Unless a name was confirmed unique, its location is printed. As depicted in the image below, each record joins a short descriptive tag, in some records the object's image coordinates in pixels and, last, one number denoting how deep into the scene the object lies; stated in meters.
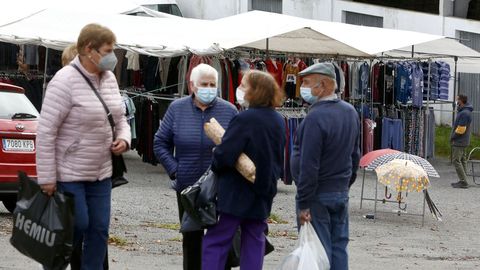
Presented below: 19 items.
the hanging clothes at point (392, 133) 23.67
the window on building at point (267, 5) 33.28
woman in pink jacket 7.30
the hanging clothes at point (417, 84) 23.98
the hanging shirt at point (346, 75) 23.50
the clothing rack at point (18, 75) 20.84
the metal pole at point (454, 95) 25.59
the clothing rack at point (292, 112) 19.38
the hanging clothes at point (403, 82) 24.16
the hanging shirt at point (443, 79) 25.15
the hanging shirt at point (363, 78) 23.59
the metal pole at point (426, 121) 24.47
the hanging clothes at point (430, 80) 24.53
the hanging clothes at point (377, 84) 24.16
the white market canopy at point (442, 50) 25.25
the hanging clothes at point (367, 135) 23.09
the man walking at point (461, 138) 22.30
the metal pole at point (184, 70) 20.83
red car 12.59
